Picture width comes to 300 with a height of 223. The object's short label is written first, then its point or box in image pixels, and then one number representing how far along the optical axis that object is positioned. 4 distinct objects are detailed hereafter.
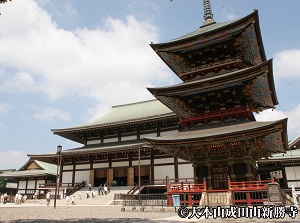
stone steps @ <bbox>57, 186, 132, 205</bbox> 27.31
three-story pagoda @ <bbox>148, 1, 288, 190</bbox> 17.73
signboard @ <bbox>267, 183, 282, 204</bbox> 14.95
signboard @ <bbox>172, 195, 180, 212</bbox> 16.92
